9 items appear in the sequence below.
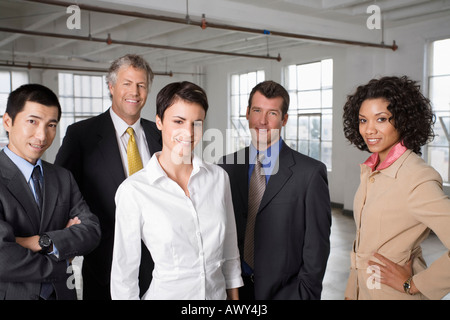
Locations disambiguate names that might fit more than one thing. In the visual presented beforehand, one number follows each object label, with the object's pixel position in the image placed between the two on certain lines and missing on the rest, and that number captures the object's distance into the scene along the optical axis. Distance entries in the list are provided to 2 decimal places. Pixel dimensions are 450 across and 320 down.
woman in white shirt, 1.55
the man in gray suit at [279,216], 2.05
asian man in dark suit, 1.72
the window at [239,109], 12.58
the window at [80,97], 13.30
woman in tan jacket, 1.63
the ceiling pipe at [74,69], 10.81
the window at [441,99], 7.54
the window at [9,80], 12.43
